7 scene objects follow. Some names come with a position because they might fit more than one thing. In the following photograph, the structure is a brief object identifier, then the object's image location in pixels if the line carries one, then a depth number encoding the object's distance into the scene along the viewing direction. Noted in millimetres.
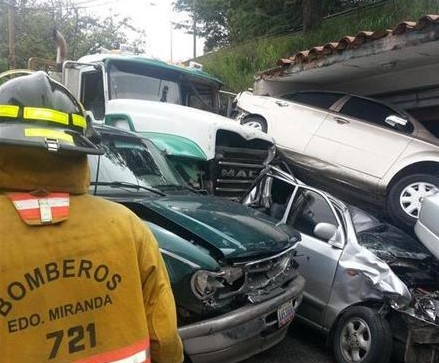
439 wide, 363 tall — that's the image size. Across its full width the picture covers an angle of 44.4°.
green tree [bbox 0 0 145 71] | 23656
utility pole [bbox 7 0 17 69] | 18516
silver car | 4293
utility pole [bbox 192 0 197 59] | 26703
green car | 3189
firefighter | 1272
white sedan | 6766
